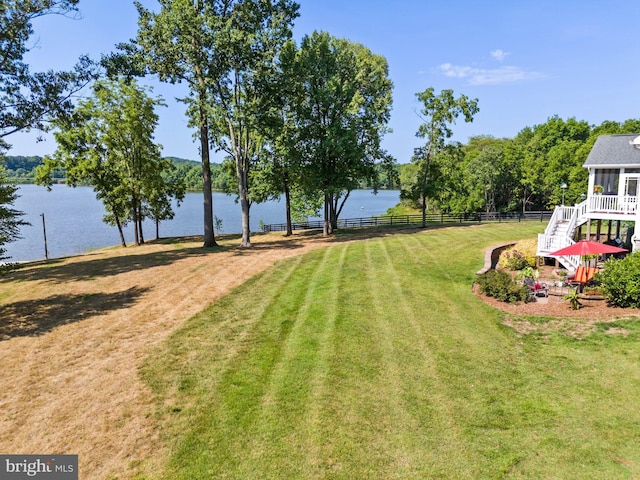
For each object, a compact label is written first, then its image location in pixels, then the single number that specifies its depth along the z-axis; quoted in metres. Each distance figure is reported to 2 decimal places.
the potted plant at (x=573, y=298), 12.52
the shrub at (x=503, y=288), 13.38
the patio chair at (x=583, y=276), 13.57
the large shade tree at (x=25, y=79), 13.62
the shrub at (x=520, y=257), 17.38
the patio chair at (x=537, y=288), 13.84
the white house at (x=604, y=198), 16.75
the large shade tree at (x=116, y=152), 29.19
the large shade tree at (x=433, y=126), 29.52
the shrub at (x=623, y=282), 11.96
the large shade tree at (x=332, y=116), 26.73
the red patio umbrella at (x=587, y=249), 13.77
